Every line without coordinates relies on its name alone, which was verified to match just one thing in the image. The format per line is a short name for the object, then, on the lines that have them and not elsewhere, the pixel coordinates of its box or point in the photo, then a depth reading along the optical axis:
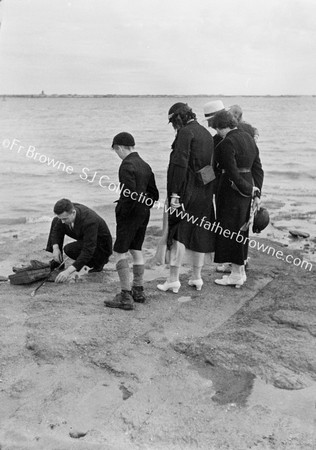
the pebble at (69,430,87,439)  2.96
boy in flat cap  4.54
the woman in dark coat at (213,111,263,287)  5.03
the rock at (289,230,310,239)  7.96
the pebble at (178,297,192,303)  5.04
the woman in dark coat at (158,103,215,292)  4.81
